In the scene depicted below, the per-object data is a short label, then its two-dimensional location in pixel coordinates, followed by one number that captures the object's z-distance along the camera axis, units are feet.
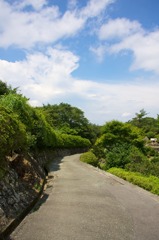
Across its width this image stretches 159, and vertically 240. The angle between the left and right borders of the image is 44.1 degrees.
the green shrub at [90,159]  72.26
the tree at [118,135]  65.42
